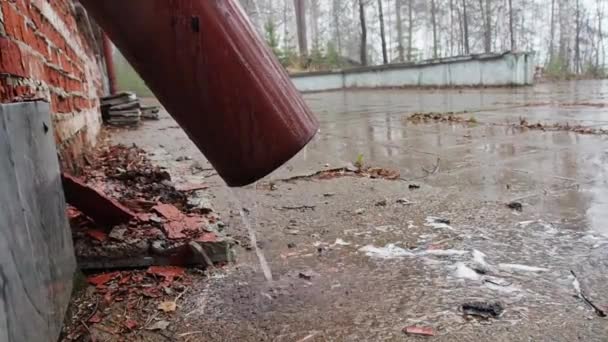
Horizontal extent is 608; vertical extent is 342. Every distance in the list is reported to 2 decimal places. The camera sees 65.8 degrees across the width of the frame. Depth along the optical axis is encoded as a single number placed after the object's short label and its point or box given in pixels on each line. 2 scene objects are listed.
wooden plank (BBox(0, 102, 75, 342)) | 0.84
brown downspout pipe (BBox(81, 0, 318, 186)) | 0.95
